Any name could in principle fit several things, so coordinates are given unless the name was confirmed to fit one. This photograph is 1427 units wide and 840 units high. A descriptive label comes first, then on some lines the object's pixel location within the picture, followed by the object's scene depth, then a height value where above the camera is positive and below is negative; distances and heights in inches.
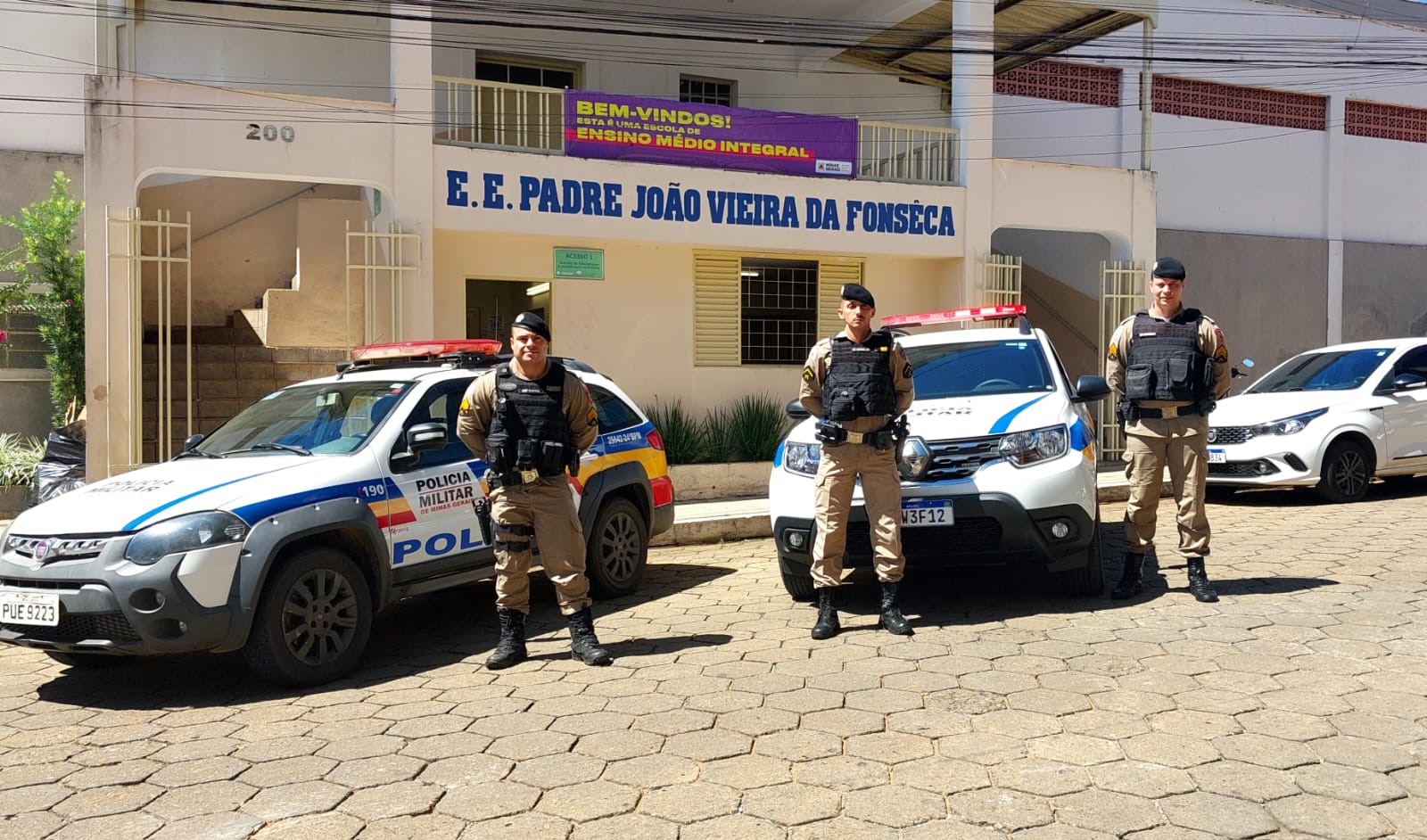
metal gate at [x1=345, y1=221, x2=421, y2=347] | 437.4 +39.7
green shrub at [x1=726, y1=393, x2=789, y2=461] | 505.7 -24.9
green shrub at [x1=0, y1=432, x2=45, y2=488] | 430.6 -34.5
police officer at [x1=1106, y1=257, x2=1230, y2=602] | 242.5 -7.0
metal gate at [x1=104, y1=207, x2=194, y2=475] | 395.5 +16.1
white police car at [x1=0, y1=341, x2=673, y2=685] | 188.1 -28.8
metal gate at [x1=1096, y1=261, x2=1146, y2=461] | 573.3 +38.8
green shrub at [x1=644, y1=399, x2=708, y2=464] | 491.5 -26.2
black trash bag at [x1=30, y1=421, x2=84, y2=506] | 412.5 -33.6
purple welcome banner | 474.6 +106.4
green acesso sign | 497.3 +50.2
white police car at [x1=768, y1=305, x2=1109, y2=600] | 228.7 -23.2
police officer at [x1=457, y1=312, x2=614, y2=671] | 209.6 -16.5
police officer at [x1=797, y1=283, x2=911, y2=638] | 221.8 -13.6
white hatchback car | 404.8 -19.4
